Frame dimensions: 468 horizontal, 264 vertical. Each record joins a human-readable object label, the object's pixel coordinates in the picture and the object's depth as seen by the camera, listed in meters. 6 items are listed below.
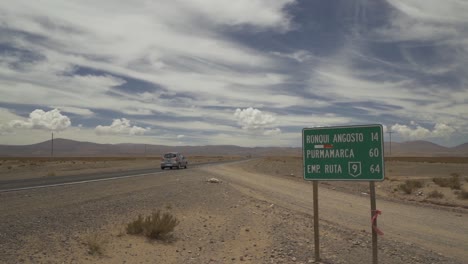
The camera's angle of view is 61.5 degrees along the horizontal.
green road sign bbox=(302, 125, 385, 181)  6.97
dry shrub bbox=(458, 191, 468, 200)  21.11
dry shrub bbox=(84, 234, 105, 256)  7.74
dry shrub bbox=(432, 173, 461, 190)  25.74
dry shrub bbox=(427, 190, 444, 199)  22.10
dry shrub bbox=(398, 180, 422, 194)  24.91
